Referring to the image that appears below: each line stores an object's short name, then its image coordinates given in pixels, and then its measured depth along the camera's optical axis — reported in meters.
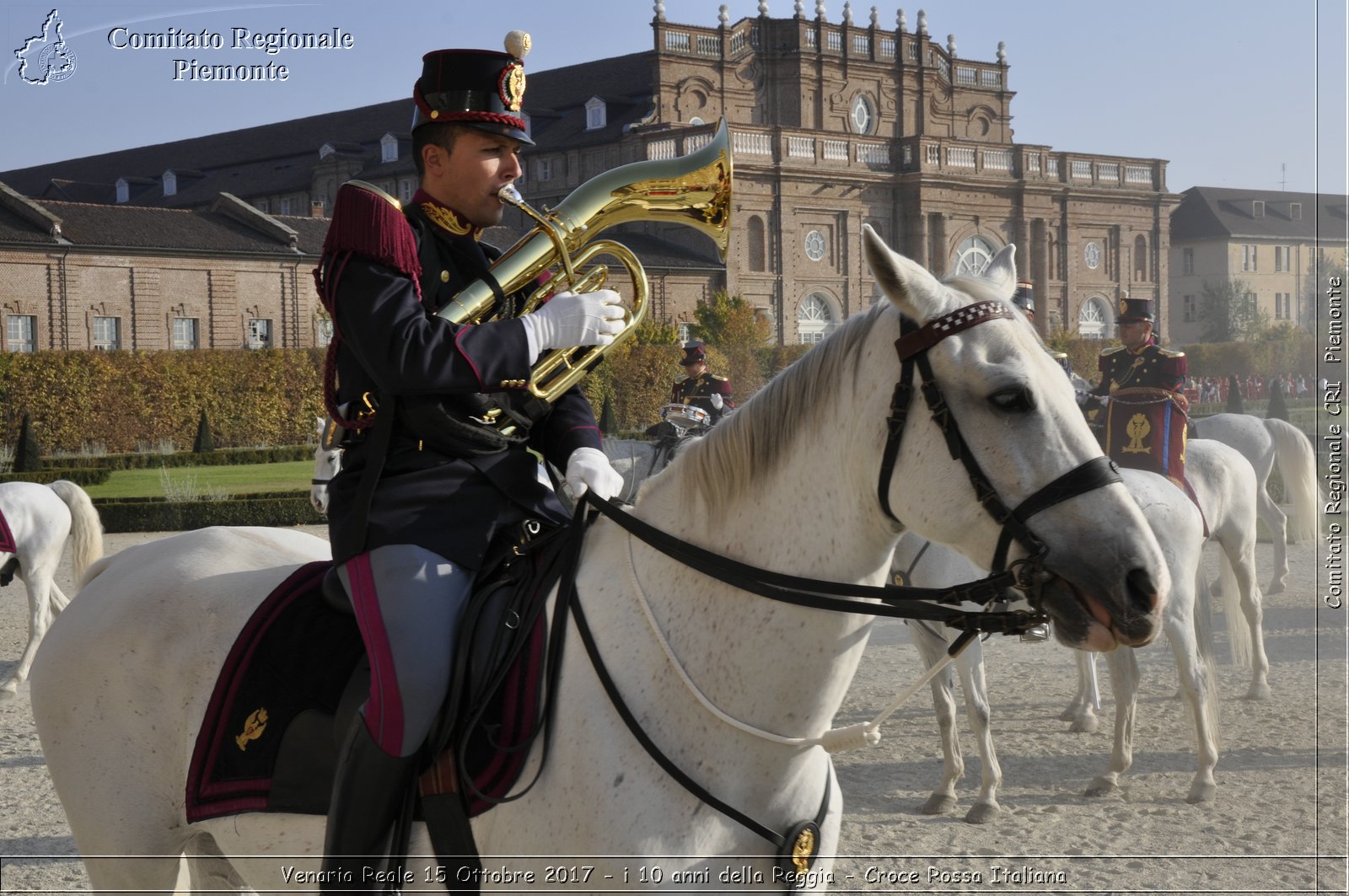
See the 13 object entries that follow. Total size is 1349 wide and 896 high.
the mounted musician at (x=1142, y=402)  8.41
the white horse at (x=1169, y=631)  6.92
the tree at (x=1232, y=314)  31.28
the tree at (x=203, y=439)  32.84
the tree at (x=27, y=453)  26.70
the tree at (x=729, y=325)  43.78
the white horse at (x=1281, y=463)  12.26
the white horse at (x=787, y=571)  2.32
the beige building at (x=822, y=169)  51.16
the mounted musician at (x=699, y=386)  13.98
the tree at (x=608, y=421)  29.83
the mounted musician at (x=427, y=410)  2.71
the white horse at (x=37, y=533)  10.70
